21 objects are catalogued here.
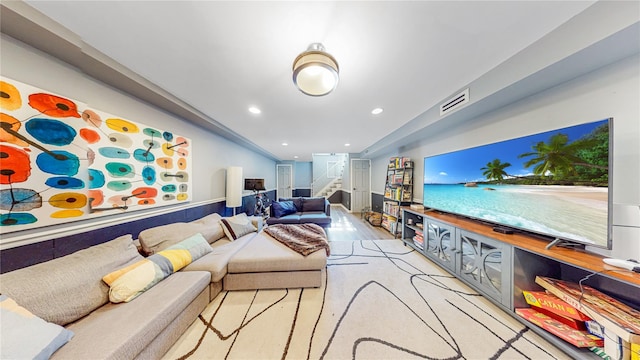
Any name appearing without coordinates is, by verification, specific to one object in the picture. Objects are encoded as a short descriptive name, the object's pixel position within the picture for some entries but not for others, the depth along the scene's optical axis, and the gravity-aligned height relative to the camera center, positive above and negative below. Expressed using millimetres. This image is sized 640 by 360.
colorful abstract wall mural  1146 +141
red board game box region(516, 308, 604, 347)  1198 -1147
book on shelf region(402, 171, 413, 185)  3758 +23
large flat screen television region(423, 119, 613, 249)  1273 -38
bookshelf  3773 -269
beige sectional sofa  1015 -951
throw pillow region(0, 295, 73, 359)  826 -818
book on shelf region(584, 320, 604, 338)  1185 -1058
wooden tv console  1245 -826
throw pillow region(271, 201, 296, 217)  4160 -753
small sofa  3955 -853
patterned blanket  2225 -884
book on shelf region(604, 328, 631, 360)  1054 -1055
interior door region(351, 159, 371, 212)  6367 -197
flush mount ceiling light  1180 +774
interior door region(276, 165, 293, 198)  8242 -80
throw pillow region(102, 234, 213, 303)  1306 -827
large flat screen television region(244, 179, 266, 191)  4451 -179
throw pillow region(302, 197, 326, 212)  4612 -720
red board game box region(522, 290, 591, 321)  1294 -1029
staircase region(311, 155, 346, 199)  8508 -173
